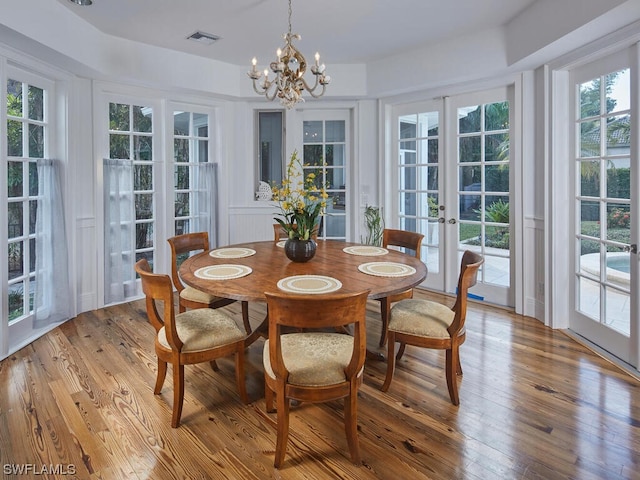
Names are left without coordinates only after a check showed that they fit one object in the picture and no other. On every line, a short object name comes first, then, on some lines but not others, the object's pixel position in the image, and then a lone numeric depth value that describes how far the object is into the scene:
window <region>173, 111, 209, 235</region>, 4.93
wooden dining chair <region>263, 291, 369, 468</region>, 1.69
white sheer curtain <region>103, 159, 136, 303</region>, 4.31
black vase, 2.75
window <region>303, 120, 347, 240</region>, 5.40
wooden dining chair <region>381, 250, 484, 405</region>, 2.29
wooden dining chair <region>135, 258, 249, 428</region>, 2.08
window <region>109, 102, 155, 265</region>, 4.42
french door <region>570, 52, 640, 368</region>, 2.90
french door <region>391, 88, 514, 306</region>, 4.29
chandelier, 2.73
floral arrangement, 2.71
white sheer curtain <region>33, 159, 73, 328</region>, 3.59
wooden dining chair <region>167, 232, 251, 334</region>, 3.02
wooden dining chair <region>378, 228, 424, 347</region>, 3.03
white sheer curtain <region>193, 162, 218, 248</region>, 5.11
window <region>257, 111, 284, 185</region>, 5.37
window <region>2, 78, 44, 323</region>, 3.31
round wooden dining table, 2.19
